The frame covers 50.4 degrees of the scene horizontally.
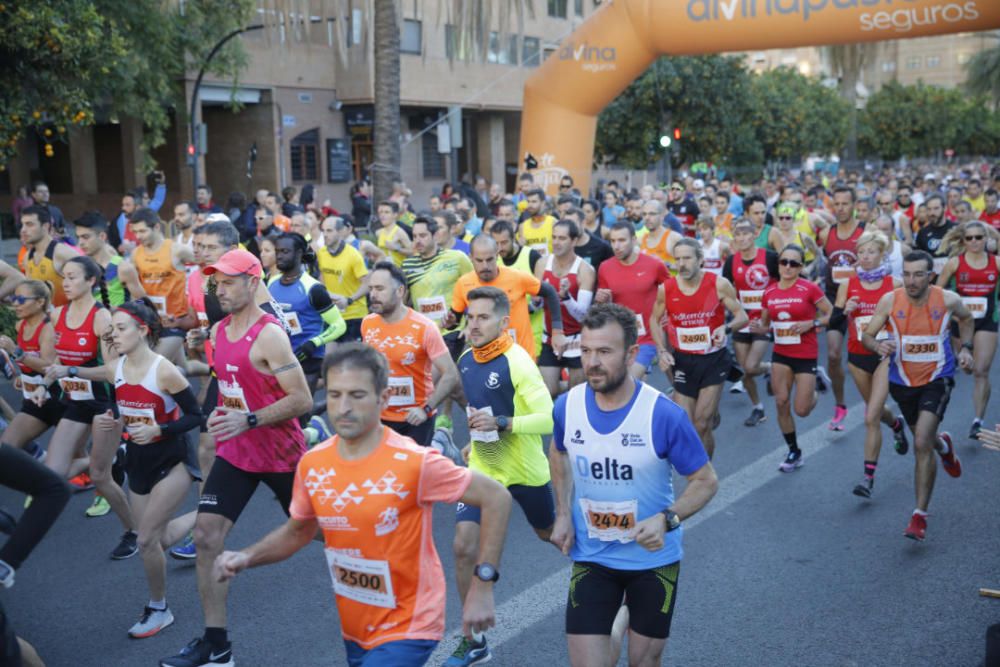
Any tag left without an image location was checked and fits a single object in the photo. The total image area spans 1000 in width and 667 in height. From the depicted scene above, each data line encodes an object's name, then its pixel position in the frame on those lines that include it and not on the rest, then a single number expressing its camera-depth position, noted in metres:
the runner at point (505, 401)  5.44
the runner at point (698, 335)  7.90
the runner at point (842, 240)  11.23
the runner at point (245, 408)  5.08
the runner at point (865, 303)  8.32
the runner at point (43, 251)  9.02
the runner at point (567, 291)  8.72
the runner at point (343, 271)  10.30
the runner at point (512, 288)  7.61
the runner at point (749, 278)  9.67
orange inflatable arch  14.81
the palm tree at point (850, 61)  37.47
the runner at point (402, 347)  6.33
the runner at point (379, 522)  3.53
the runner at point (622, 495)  4.00
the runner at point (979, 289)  9.29
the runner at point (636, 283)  8.70
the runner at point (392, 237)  11.88
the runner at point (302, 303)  7.88
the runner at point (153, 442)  5.52
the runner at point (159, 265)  9.59
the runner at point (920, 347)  7.11
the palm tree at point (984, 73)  50.69
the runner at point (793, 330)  8.60
